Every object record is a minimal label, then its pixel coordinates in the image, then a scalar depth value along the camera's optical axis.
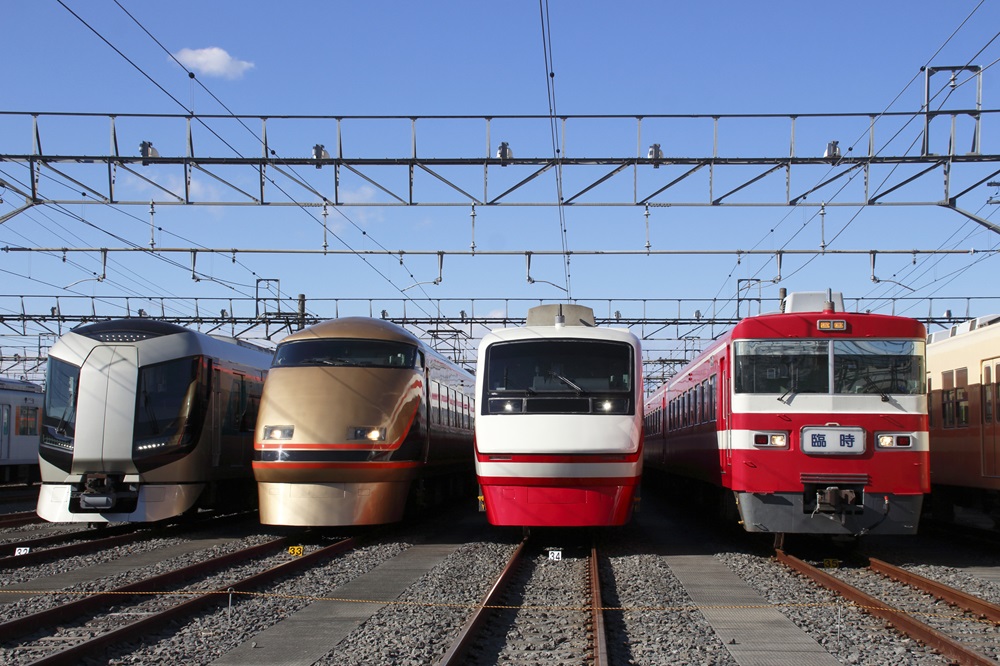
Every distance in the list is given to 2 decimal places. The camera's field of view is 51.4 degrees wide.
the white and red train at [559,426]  13.15
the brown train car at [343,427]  14.52
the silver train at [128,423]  15.30
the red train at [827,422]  12.39
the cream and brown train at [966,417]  14.90
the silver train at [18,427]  30.77
